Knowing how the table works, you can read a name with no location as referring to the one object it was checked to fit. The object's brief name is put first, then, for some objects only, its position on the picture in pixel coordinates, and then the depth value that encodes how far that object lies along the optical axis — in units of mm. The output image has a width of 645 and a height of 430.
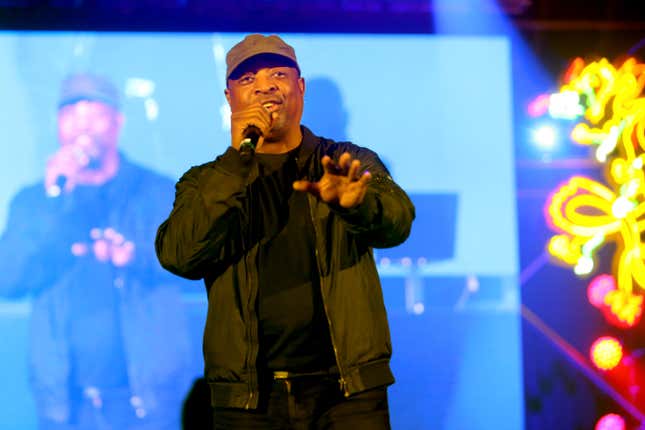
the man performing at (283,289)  5984
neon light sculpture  7523
